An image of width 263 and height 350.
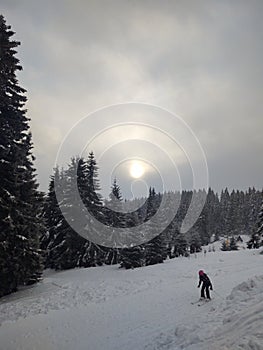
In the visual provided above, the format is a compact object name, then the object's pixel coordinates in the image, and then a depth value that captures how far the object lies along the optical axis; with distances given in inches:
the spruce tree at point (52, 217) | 1449.3
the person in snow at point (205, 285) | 622.3
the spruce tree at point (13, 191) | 693.3
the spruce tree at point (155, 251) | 1455.5
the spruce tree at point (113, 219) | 1497.4
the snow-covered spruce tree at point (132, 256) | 1259.8
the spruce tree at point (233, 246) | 2309.1
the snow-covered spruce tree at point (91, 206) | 1376.7
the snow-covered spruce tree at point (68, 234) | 1350.9
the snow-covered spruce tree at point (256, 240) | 1501.7
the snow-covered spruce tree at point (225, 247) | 2388.3
